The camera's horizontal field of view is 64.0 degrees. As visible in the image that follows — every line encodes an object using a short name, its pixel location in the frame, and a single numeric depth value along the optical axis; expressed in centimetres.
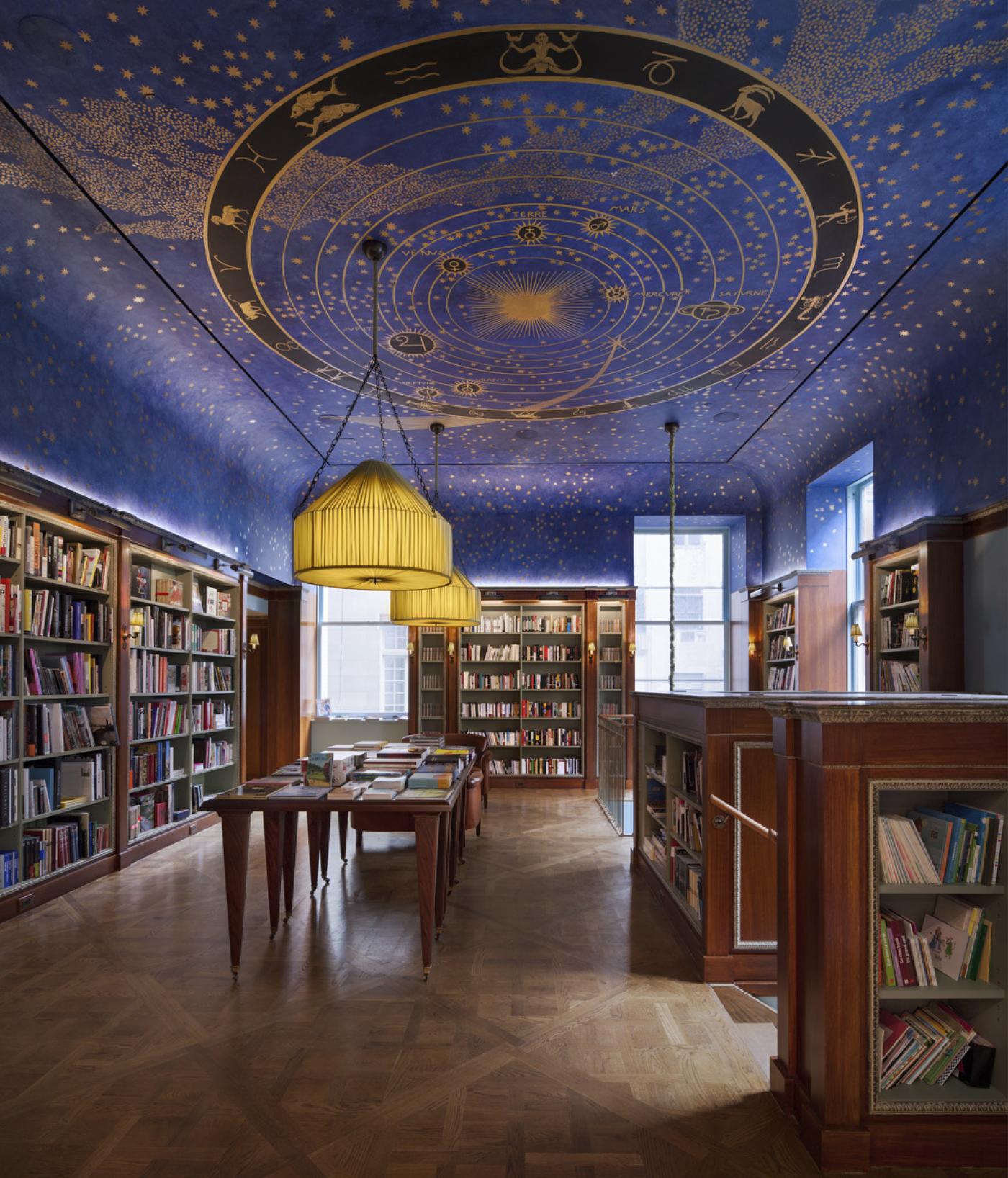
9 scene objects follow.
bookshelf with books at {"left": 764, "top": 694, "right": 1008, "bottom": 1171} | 256
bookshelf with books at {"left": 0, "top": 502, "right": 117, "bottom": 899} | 521
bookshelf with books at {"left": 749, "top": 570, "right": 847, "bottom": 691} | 923
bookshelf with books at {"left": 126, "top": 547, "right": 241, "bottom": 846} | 701
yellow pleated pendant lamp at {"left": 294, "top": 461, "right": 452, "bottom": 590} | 397
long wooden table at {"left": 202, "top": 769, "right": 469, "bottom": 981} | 414
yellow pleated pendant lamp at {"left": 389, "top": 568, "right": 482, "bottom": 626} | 639
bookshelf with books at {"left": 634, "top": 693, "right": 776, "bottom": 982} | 412
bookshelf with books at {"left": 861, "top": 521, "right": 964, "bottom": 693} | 616
